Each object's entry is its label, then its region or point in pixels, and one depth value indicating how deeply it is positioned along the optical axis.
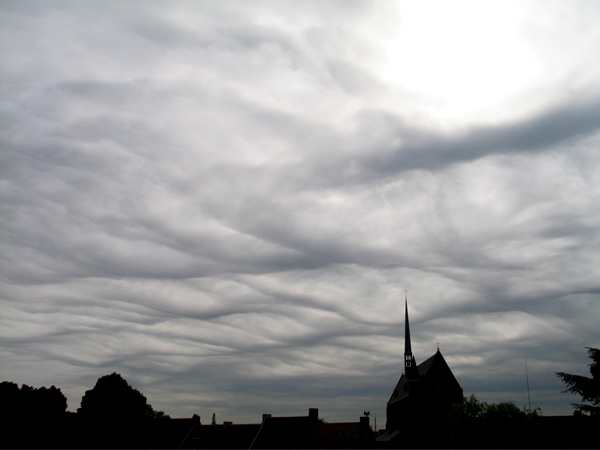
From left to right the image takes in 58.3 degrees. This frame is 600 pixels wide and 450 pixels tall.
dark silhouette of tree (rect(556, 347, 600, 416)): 49.94
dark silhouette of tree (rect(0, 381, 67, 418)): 81.31
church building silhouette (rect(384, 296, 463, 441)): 100.44
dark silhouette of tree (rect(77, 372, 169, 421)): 86.12
